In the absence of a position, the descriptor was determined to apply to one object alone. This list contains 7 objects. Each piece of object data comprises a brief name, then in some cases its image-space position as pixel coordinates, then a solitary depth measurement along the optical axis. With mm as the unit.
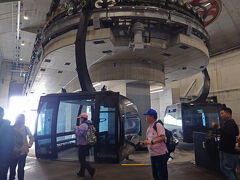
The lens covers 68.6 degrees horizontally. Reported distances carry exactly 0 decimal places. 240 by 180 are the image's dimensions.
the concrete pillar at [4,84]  27703
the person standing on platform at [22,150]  4016
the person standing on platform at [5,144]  3412
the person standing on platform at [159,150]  3359
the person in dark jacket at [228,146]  3459
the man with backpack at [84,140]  4891
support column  12461
